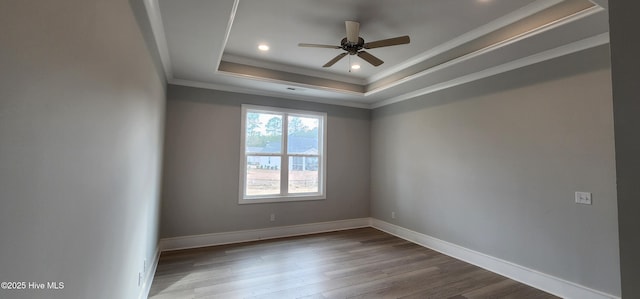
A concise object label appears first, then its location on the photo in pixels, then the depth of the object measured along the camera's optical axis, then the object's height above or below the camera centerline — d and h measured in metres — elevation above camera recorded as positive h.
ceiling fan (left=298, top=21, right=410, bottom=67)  2.69 +1.29
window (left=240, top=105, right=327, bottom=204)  4.62 +0.13
